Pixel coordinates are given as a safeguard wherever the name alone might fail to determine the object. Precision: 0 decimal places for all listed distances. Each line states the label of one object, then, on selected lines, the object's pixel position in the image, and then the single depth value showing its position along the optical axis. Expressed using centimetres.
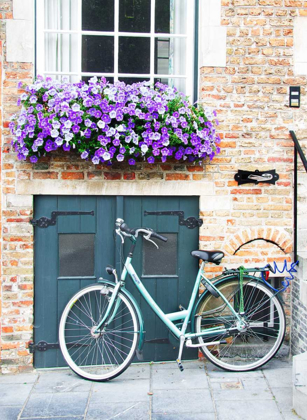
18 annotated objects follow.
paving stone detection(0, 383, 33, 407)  412
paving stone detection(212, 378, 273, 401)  415
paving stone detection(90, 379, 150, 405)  414
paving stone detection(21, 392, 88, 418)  393
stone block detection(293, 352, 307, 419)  382
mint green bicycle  455
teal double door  482
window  492
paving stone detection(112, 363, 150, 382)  460
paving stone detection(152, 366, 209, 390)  439
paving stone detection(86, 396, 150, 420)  387
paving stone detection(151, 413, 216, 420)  383
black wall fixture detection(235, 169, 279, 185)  487
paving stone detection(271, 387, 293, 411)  401
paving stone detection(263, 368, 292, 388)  440
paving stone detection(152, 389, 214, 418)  396
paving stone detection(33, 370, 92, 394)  436
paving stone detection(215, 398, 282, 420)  385
